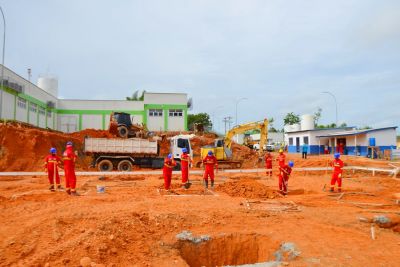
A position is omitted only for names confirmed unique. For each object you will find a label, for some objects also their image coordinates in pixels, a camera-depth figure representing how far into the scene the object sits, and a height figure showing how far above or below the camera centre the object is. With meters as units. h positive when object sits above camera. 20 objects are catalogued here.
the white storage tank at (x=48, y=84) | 48.72 +9.24
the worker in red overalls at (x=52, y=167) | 13.04 -0.55
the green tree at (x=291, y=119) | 84.44 +7.81
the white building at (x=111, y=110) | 46.03 +5.26
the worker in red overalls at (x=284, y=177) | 13.77 -0.99
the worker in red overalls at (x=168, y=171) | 13.63 -0.74
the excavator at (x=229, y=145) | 25.73 +0.49
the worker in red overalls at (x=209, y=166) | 14.35 -0.60
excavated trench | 7.82 -2.18
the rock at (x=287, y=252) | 7.10 -2.04
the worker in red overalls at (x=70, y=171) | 12.21 -0.68
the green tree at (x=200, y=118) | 69.34 +6.62
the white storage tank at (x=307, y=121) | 49.06 +4.20
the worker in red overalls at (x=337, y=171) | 13.74 -0.75
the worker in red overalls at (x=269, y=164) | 21.15 -0.73
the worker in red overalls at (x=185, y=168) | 14.28 -0.65
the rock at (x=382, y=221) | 9.19 -1.80
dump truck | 23.81 -0.01
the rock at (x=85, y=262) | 6.15 -1.91
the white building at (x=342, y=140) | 34.22 +1.27
